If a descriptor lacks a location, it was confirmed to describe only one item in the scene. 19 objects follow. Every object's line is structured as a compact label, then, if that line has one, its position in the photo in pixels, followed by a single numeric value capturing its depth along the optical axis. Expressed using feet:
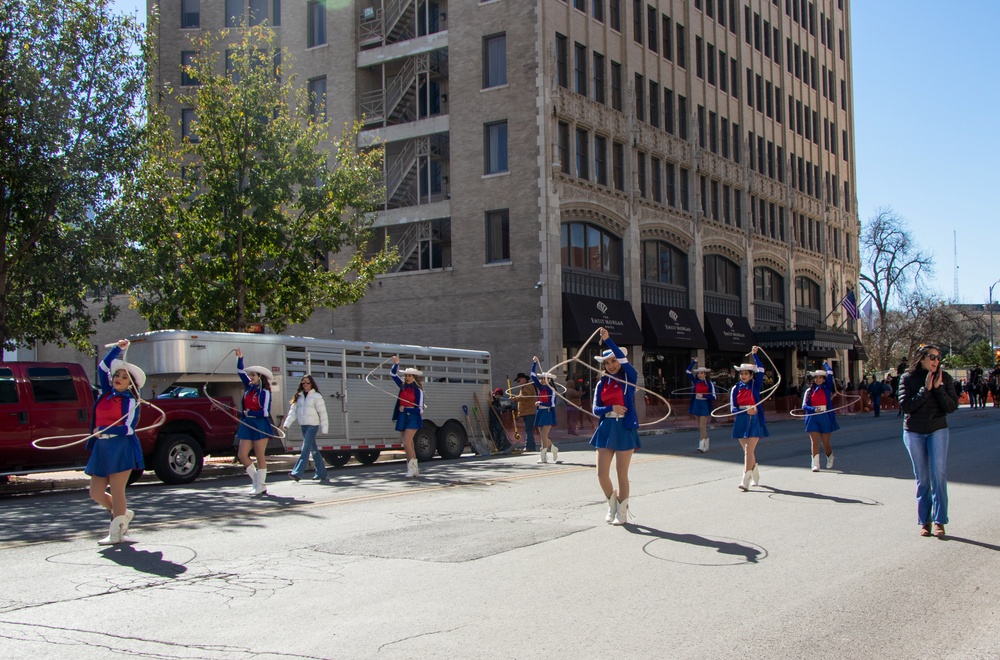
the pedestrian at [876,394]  136.46
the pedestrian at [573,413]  93.32
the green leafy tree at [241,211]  79.77
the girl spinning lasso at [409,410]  52.42
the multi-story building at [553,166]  108.78
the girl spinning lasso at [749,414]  43.38
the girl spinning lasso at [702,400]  67.36
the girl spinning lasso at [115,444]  30.83
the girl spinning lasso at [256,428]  44.34
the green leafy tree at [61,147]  62.49
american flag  148.72
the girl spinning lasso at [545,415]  61.31
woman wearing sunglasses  28.99
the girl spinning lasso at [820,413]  51.34
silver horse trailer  56.29
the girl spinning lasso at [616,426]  32.65
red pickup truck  47.09
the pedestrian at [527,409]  70.69
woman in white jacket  49.14
